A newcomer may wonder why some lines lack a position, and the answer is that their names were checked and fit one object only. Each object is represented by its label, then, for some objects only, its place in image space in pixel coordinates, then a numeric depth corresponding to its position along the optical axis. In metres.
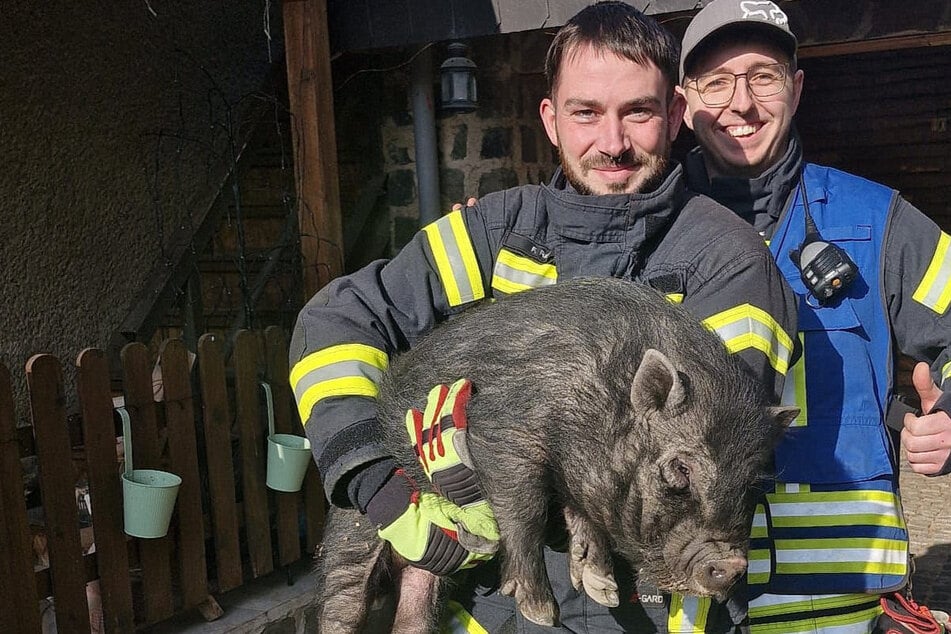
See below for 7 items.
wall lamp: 6.32
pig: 2.12
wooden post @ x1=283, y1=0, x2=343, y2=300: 5.77
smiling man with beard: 2.28
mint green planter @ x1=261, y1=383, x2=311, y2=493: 5.18
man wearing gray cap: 2.58
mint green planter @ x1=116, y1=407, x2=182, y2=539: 4.30
